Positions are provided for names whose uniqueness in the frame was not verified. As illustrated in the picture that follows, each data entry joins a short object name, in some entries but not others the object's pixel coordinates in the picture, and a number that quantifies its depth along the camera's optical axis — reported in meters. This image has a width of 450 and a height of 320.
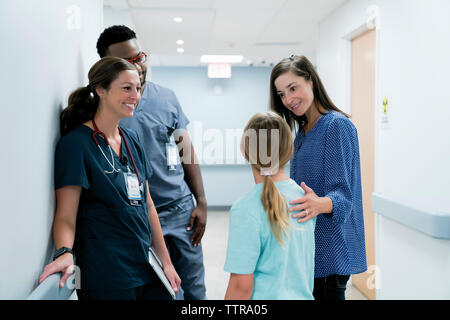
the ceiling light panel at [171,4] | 3.02
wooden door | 2.77
